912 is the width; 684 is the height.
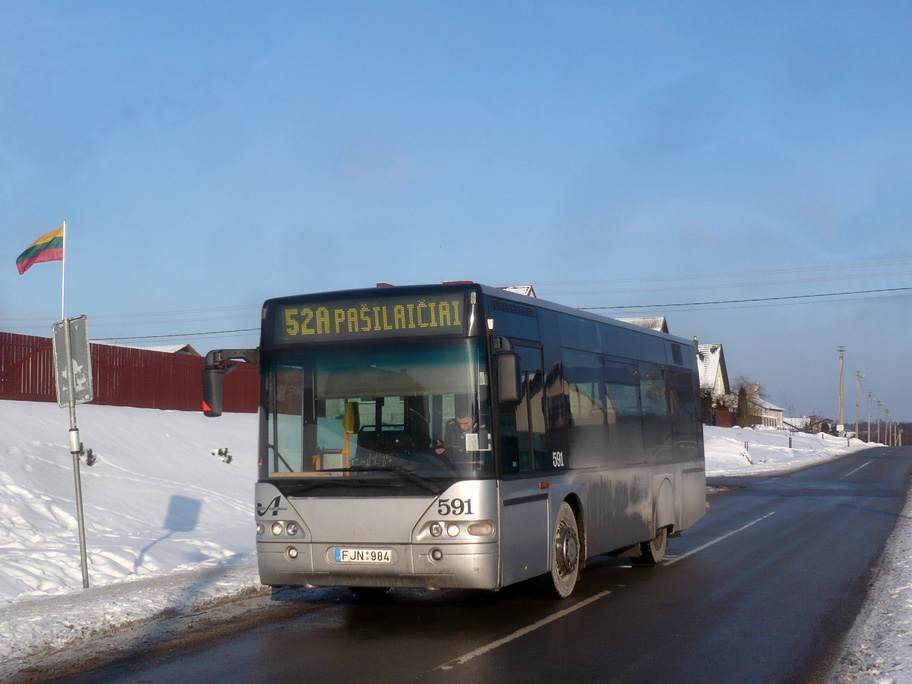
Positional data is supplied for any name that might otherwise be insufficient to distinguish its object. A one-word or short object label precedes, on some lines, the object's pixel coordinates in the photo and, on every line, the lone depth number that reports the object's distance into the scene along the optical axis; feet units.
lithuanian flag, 49.37
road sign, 35.99
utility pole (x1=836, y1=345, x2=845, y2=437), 346.13
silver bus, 28.30
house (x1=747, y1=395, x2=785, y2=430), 385.29
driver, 28.37
